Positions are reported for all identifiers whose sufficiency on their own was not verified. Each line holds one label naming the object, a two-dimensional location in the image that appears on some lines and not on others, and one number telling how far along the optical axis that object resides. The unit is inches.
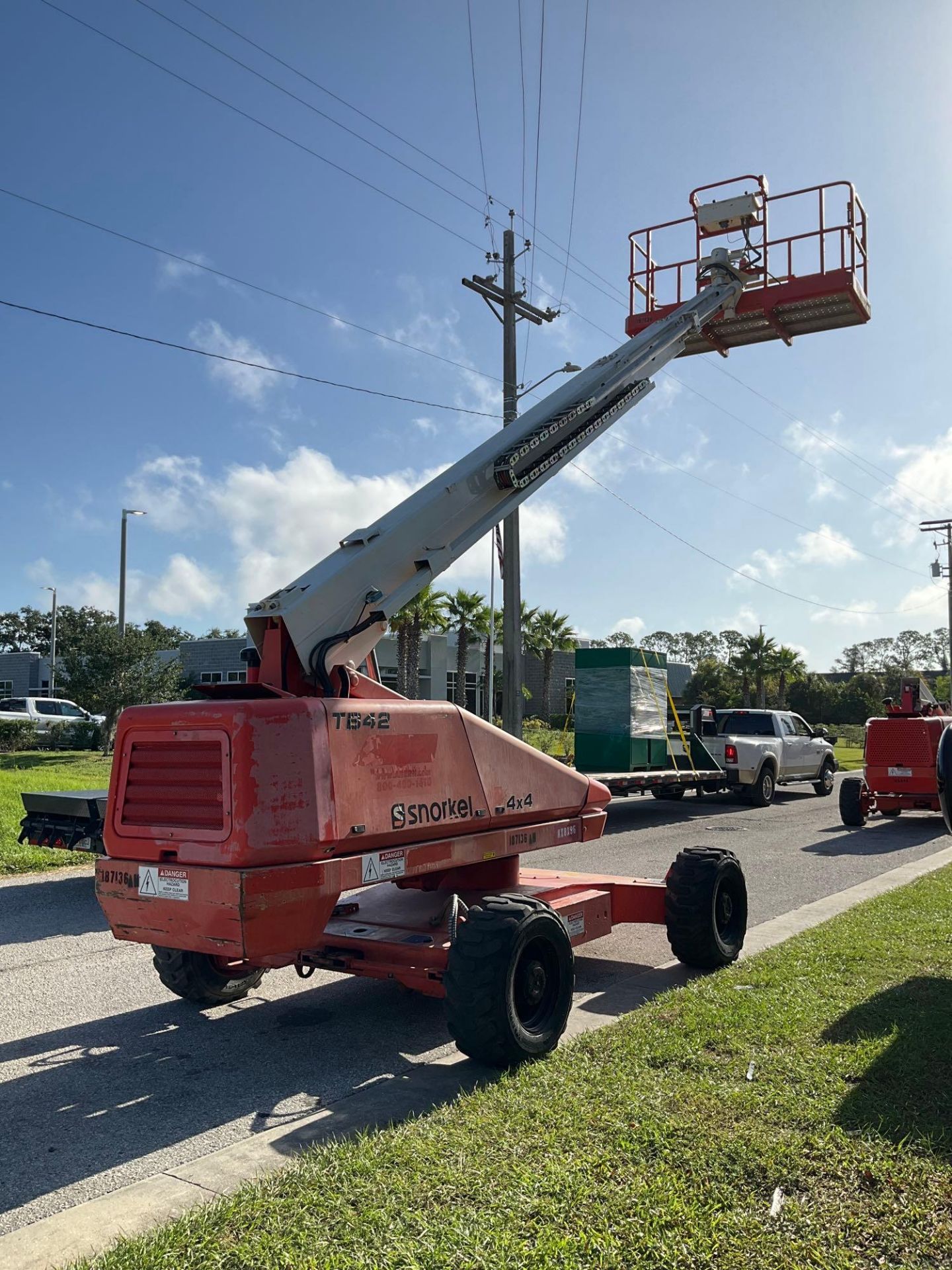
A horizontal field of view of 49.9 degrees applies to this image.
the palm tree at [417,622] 1517.0
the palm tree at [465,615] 1680.6
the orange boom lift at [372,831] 189.2
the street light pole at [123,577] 1158.3
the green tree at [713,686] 2487.7
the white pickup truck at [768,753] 775.7
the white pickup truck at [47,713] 1366.9
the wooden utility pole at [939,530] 2380.7
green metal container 668.7
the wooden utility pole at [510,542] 765.9
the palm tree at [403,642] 1508.4
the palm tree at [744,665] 2415.1
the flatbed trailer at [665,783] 625.3
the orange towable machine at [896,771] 658.2
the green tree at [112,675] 1125.7
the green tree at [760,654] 2390.5
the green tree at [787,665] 2389.3
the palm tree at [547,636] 2074.3
